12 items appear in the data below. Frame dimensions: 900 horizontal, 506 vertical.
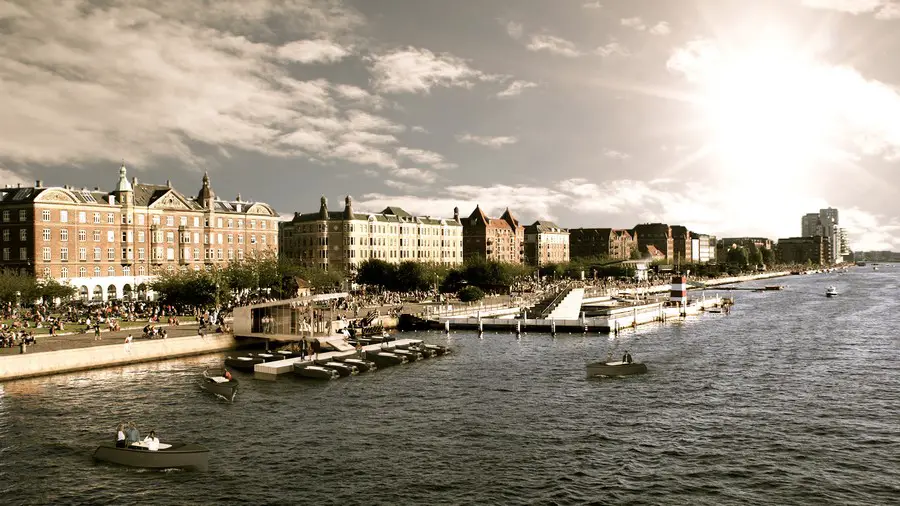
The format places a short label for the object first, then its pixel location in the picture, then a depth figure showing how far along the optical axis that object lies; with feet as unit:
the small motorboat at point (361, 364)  236.63
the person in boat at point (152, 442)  129.59
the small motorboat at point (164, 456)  127.24
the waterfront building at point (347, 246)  650.02
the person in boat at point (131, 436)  131.54
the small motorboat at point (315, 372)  220.23
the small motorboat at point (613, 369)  214.90
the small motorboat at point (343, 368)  228.43
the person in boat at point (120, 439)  130.62
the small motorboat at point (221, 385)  184.01
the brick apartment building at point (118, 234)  386.73
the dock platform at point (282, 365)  222.48
